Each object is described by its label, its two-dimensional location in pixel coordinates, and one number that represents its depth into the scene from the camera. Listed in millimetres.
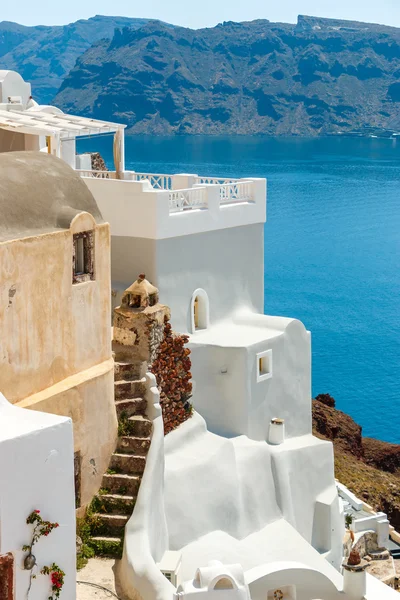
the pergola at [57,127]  20500
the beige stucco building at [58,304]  14445
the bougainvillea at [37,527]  11836
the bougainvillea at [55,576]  12350
